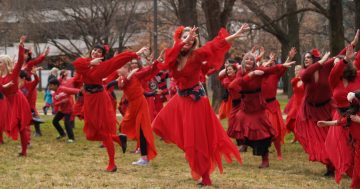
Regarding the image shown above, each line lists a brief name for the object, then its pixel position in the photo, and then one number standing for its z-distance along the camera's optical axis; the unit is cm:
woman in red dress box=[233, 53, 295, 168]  1125
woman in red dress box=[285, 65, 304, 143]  1384
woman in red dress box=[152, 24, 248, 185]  889
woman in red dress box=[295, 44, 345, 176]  1030
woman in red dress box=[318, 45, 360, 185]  898
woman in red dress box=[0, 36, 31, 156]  1246
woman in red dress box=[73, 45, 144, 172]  1014
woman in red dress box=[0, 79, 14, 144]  1273
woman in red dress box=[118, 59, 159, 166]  1164
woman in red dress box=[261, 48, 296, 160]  1207
